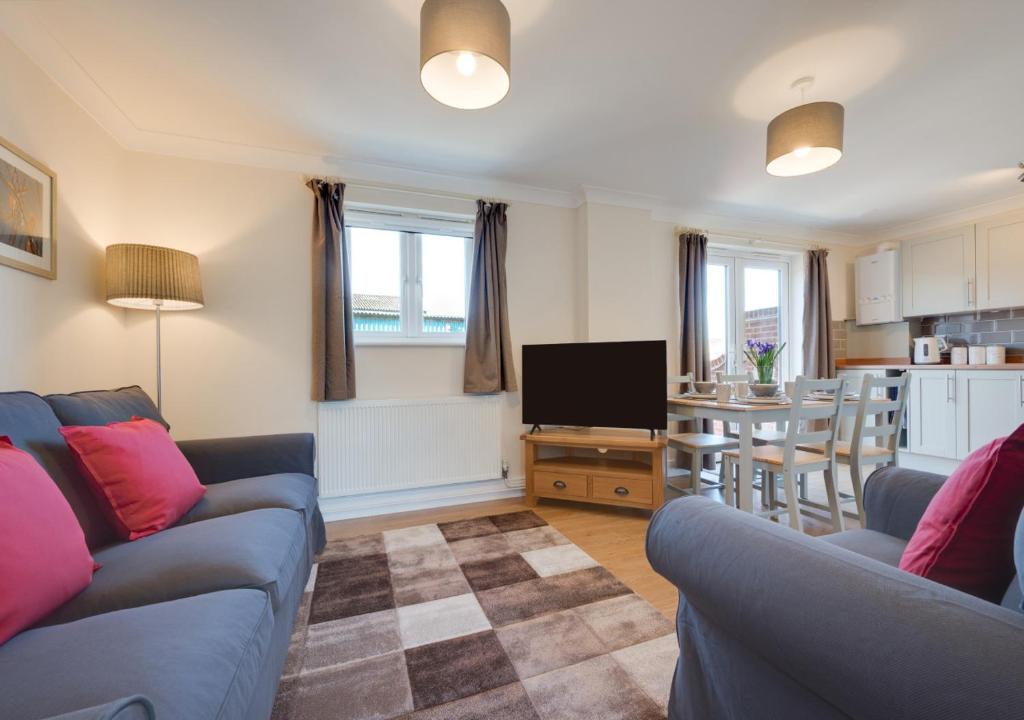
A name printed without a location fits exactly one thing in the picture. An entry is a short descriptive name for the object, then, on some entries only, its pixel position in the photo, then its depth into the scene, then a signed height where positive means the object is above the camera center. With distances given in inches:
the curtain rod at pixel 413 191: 113.0 +49.9
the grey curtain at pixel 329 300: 110.8 +16.0
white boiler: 174.2 +29.2
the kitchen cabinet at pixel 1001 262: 143.3 +33.0
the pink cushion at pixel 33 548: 32.3 -16.1
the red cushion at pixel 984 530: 29.1 -12.7
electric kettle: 164.6 +2.0
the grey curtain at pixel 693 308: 150.3 +17.9
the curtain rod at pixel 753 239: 155.3 +47.6
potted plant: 108.0 -3.0
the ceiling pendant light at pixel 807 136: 77.9 +42.1
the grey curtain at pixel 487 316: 126.2 +13.1
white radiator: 113.2 -24.8
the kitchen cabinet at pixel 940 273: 155.3 +32.2
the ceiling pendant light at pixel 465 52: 53.4 +41.6
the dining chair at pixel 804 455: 92.6 -24.5
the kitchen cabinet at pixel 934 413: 150.1 -21.9
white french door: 169.8 +21.3
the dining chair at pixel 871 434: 99.8 -19.4
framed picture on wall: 66.4 +25.5
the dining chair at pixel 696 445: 117.8 -25.5
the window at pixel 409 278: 122.5 +25.0
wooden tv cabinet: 112.1 -32.2
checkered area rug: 50.5 -42.4
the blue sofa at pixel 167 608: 26.6 -21.8
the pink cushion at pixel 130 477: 52.4 -15.5
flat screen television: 114.3 -8.1
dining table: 94.7 -14.4
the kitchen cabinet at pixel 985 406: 134.6 -17.5
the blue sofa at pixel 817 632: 19.0 -15.4
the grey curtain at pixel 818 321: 171.5 +14.5
